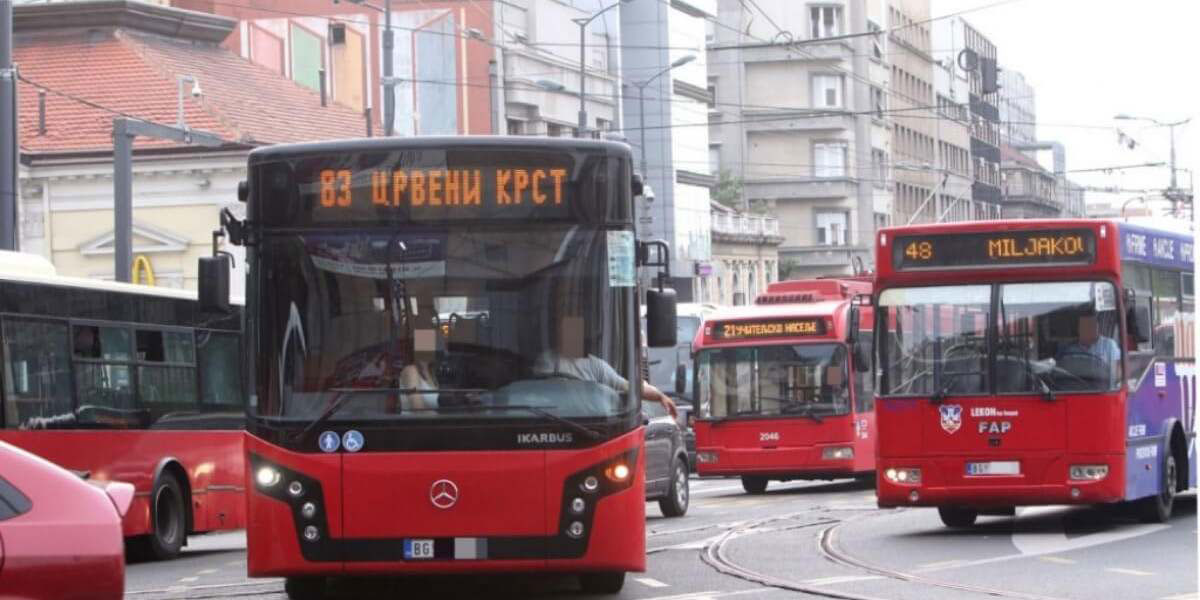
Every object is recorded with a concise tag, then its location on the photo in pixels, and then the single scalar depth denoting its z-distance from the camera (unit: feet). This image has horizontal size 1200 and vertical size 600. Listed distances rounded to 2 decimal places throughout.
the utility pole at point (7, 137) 79.51
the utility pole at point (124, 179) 104.22
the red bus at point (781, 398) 98.89
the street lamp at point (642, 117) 246.27
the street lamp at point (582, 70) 164.66
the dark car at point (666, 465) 78.12
